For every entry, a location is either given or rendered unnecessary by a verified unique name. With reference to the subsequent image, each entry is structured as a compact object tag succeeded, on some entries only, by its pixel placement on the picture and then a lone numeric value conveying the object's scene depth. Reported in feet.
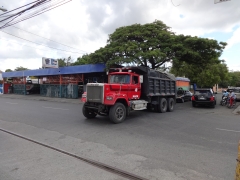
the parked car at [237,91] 78.48
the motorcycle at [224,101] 61.59
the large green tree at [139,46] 58.95
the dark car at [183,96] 75.62
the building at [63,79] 82.74
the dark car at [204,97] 56.18
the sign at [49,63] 102.12
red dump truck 30.25
